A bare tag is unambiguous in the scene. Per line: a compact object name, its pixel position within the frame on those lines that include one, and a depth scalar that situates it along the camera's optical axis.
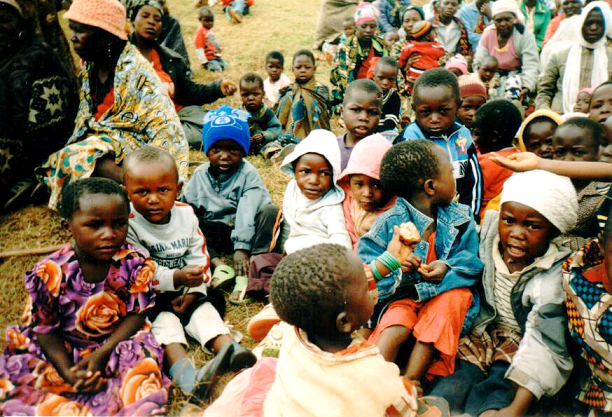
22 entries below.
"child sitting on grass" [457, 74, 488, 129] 4.64
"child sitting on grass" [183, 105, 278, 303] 3.49
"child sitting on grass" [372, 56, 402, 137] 5.27
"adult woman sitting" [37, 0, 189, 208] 3.45
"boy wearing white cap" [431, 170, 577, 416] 2.22
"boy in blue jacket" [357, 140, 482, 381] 2.41
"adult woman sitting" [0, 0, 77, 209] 3.55
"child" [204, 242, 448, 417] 1.71
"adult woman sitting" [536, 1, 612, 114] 5.50
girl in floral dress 2.26
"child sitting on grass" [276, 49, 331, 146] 5.84
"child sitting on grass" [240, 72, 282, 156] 5.59
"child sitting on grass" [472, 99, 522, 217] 3.60
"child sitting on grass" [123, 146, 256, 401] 2.74
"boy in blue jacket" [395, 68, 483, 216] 3.25
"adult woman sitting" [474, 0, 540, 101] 6.46
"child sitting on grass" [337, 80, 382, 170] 3.68
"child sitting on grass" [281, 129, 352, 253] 3.20
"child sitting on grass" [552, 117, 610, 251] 2.83
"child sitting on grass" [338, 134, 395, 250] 2.99
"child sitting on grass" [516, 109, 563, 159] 3.47
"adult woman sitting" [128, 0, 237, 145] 5.00
